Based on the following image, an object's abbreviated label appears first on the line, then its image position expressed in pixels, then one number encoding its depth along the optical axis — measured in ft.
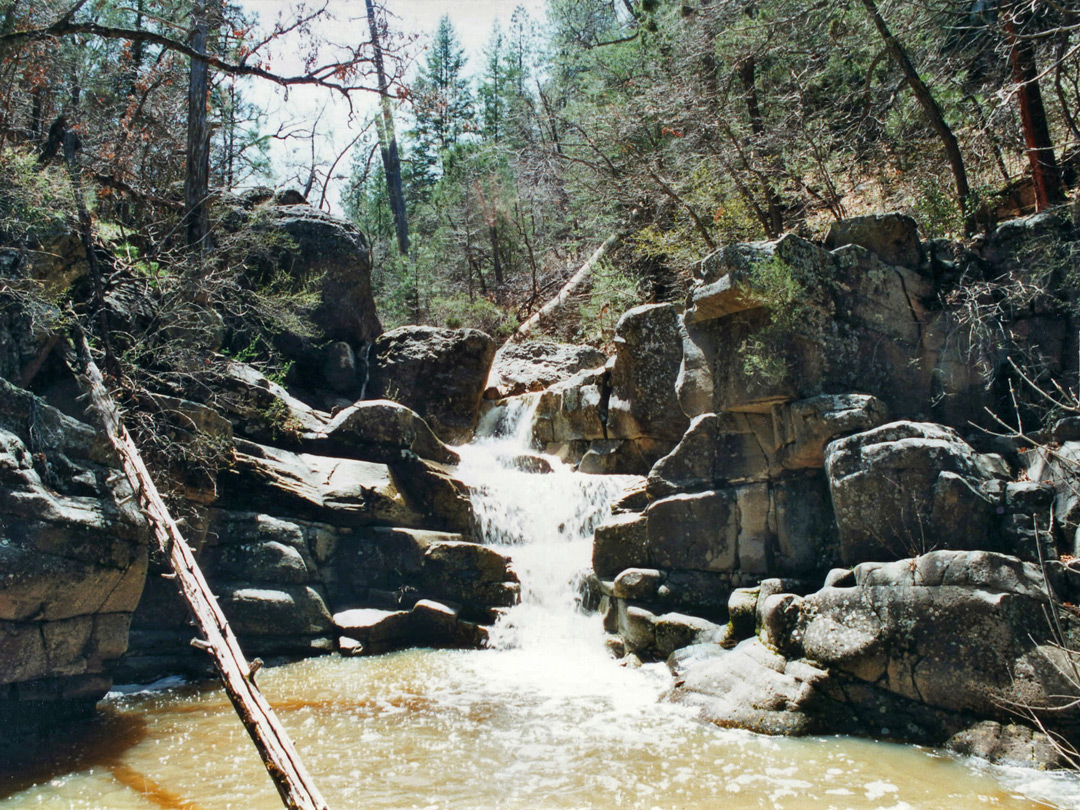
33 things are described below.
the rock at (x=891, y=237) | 26.68
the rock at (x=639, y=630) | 25.54
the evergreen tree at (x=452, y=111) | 93.81
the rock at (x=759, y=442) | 23.52
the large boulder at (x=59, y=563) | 18.39
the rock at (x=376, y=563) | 30.48
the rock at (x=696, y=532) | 26.22
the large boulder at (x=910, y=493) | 20.12
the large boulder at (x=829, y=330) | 25.21
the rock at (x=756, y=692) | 18.78
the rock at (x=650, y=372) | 37.35
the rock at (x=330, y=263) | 48.29
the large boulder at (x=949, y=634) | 17.16
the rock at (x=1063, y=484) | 18.58
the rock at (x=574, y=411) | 40.60
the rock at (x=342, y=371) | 48.11
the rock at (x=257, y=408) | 31.30
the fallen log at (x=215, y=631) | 10.40
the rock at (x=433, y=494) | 33.94
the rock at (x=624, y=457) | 38.04
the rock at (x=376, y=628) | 27.89
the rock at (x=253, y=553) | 27.53
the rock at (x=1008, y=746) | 16.02
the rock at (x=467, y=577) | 30.48
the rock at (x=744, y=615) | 23.33
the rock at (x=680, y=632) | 24.41
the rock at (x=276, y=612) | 26.45
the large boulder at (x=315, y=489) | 29.45
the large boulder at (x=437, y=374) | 47.14
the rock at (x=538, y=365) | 51.24
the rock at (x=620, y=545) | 27.94
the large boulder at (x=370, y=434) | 34.12
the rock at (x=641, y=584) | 26.81
